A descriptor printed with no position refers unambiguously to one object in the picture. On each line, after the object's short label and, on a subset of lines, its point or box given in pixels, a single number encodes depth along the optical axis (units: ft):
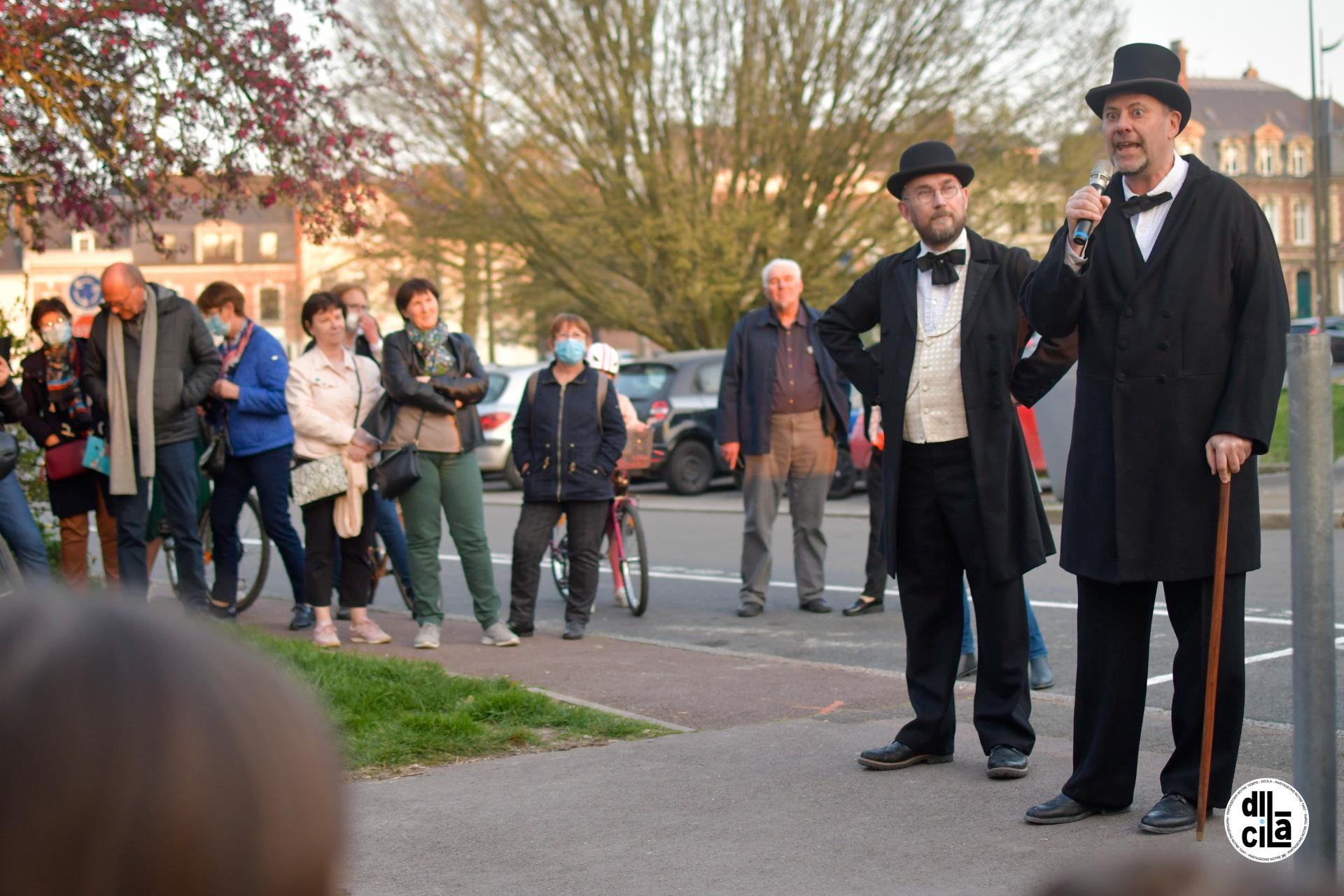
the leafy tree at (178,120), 30.78
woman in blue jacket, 30.12
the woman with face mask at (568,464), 29.86
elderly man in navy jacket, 33.01
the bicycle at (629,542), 33.65
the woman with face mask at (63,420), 29.63
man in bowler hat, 17.33
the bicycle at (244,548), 32.78
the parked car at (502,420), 70.95
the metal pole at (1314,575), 9.63
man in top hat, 14.37
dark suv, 64.95
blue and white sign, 55.31
